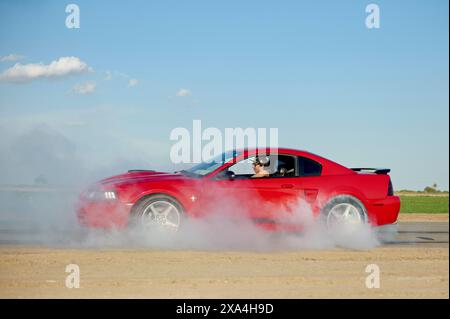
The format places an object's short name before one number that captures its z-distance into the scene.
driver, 11.30
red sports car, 10.85
